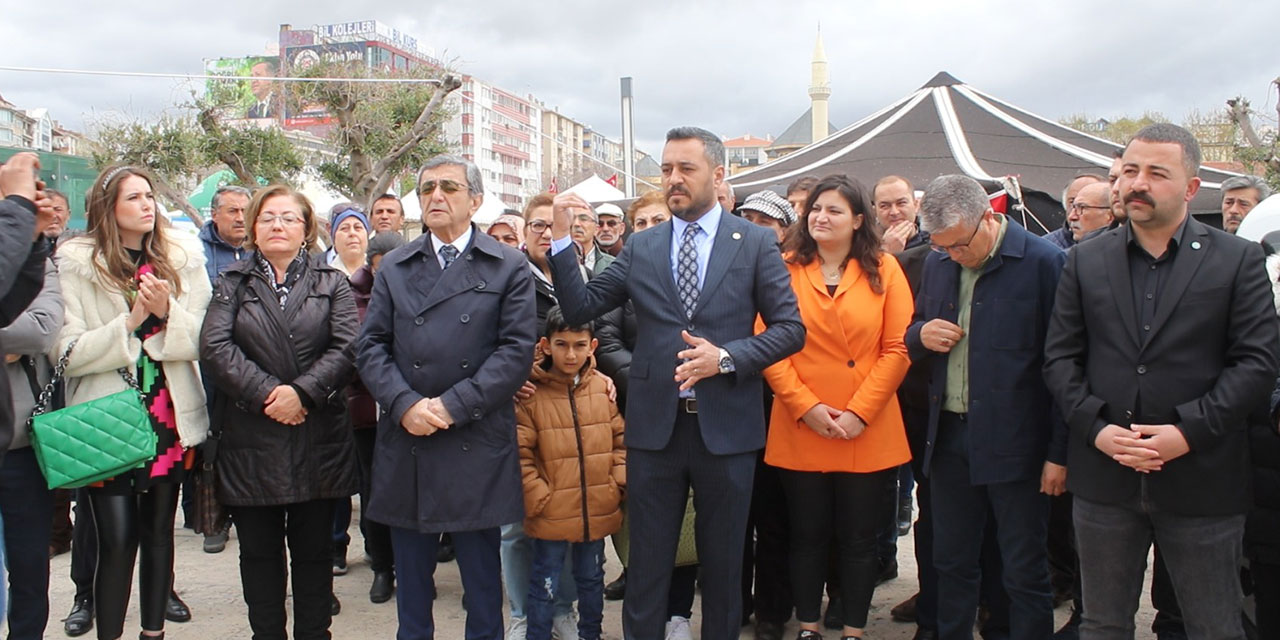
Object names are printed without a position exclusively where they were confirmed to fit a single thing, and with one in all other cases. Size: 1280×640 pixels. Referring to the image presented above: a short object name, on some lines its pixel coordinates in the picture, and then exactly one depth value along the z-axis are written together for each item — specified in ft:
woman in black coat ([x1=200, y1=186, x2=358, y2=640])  11.16
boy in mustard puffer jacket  12.07
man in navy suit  10.61
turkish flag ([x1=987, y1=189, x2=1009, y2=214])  22.25
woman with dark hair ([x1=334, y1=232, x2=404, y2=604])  14.56
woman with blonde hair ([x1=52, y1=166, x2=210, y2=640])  11.23
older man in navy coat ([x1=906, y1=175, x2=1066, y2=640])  10.77
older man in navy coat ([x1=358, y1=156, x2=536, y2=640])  10.62
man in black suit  8.77
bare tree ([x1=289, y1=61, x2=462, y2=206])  54.29
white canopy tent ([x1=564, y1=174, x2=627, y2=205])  33.52
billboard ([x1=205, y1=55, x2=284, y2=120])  54.60
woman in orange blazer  11.68
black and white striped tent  26.55
